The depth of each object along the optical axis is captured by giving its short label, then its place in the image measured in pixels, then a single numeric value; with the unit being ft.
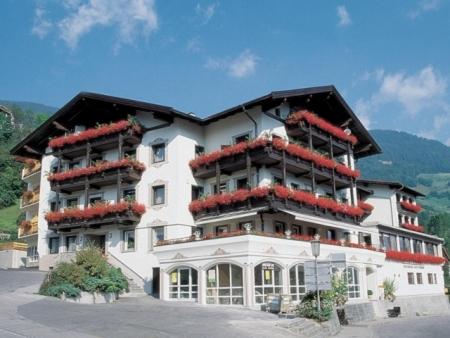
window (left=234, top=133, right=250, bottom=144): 106.01
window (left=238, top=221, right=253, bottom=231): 99.86
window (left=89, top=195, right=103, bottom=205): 117.80
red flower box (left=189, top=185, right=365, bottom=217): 92.89
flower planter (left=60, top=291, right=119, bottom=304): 82.53
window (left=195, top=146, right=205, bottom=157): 111.92
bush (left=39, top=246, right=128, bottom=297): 83.66
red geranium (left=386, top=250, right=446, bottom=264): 127.75
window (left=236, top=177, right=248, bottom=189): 104.60
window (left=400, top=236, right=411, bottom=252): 141.49
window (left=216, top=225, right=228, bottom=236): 103.81
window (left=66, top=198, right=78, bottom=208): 122.75
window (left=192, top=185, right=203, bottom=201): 109.40
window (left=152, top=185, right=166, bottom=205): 108.03
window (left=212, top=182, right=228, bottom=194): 107.34
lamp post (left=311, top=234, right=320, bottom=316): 66.04
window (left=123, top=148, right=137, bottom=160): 114.93
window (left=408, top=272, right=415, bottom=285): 135.44
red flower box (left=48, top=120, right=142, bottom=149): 110.91
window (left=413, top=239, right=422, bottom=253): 148.87
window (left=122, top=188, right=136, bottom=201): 112.54
